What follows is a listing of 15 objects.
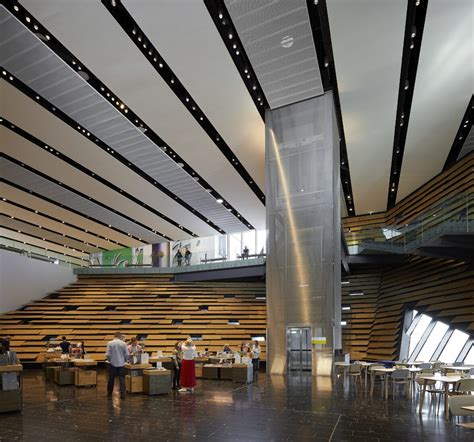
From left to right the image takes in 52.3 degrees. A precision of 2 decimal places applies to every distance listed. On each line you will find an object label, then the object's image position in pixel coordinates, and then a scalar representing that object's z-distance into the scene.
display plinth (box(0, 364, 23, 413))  6.80
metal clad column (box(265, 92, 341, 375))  12.75
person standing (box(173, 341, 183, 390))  9.71
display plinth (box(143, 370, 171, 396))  8.87
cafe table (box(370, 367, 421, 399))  8.75
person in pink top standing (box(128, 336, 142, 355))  10.02
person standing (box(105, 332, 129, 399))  8.61
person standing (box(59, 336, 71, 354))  13.42
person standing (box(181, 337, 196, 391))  9.38
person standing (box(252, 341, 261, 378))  14.38
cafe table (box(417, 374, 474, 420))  6.73
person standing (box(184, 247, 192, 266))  22.38
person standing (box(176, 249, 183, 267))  22.84
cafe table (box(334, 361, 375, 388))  10.40
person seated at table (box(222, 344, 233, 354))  14.05
